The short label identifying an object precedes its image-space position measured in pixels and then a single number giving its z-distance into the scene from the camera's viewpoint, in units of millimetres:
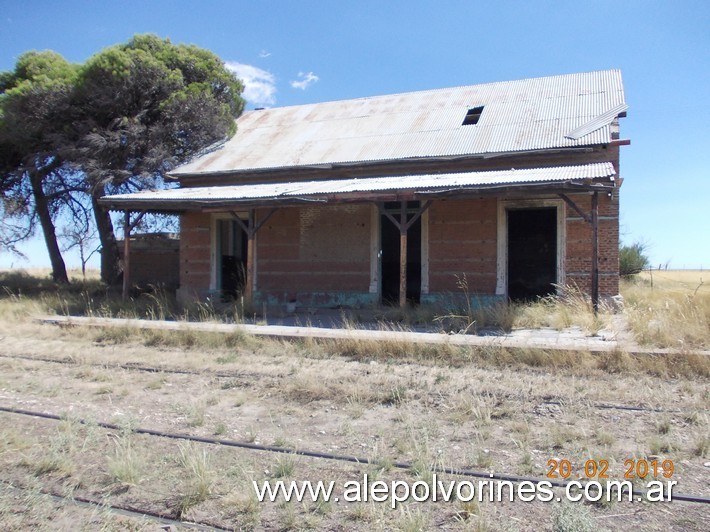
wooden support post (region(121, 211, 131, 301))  14172
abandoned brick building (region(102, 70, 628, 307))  12266
